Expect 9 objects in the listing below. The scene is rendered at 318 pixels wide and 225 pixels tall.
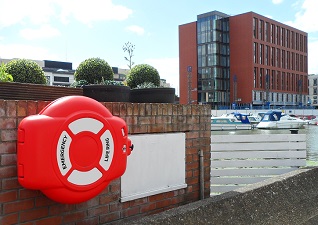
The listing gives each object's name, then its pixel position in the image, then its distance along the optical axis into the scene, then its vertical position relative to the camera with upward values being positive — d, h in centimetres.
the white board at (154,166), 329 -59
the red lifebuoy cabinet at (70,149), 216 -27
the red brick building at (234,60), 6344 +903
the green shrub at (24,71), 428 +46
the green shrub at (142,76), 502 +46
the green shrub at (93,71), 476 +51
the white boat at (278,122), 3906 -169
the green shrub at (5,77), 380 +36
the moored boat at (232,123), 3722 -170
